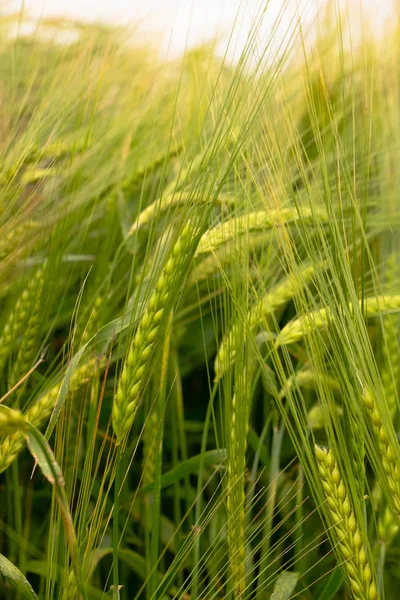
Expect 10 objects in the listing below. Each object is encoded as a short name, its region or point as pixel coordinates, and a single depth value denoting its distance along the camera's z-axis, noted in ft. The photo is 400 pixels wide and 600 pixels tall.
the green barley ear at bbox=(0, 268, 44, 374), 2.35
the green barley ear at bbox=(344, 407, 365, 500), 2.02
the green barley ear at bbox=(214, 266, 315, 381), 2.11
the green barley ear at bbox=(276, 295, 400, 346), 2.07
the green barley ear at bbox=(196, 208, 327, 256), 2.22
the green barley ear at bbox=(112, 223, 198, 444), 2.01
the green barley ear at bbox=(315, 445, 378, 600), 1.97
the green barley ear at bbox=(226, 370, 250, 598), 2.06
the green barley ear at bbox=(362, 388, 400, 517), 1.98
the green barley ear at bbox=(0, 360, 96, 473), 2.11
